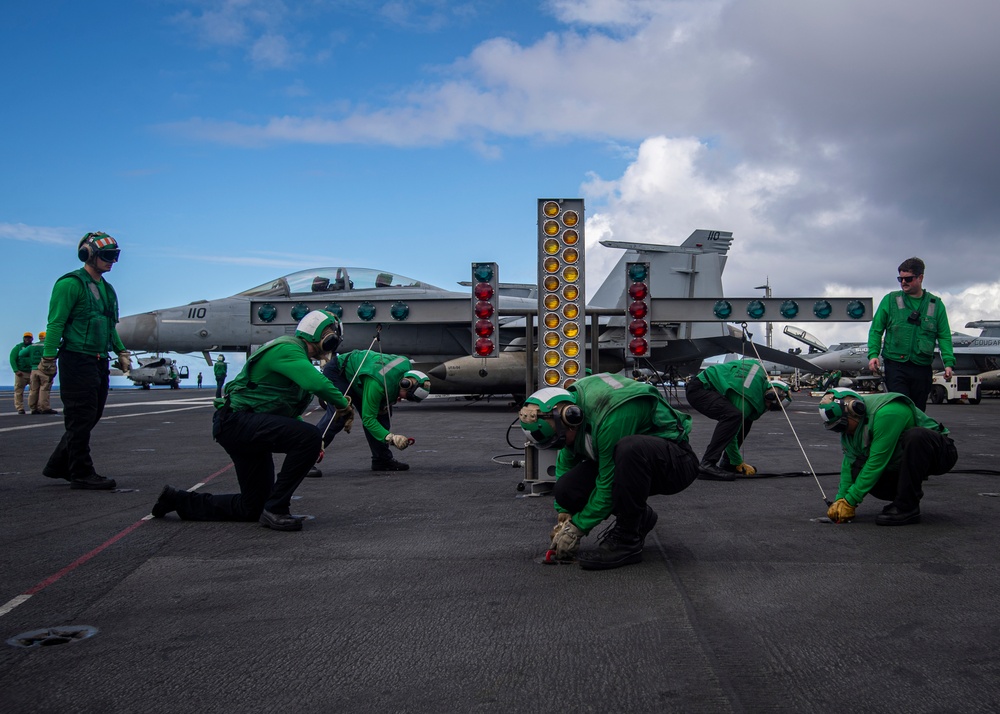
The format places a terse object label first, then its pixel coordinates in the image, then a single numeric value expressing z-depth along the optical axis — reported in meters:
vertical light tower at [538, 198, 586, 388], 6.81
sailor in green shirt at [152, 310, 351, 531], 5.32
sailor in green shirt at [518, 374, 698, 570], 4.25
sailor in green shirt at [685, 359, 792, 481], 8.13
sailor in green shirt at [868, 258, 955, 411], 7.00
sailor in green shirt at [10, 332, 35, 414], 19.19
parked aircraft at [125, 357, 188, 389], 54.16
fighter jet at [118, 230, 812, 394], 20.62
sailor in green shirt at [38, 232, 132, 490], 6.79
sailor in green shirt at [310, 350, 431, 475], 7.90
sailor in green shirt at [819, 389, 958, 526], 5.33
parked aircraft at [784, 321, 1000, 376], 35.66
